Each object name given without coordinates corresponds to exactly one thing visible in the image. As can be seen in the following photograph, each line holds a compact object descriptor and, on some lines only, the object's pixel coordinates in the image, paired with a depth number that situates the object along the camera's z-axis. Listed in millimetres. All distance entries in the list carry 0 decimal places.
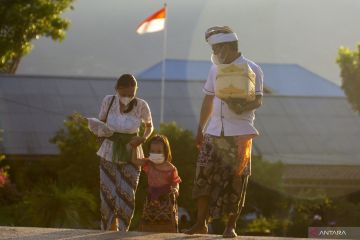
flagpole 41362
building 41062
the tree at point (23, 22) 20297
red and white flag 33500
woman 10523
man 9180
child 10422
